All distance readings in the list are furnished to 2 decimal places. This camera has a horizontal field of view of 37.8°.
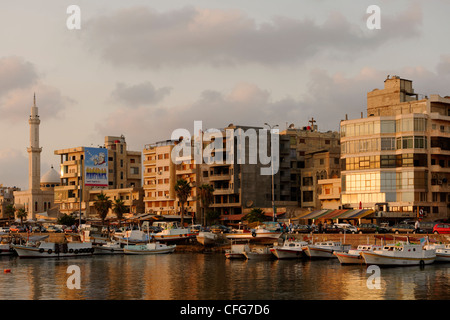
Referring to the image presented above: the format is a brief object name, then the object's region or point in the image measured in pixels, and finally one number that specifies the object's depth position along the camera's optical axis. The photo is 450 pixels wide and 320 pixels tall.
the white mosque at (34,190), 181.12
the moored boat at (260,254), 81.38
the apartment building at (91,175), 168.88
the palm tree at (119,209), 134.12
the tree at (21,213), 163.77
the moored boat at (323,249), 79.56
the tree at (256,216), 114.25
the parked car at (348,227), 91.10
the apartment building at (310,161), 123.94
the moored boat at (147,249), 96.31
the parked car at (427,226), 88.12
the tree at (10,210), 178.75
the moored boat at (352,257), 70.75
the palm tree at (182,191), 119.56
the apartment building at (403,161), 101.19
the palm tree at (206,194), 121.81
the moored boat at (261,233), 91.19
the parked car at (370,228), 87.51
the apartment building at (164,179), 138.88
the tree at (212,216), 125.41
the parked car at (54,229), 129.12
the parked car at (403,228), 86.63
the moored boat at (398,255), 67.56
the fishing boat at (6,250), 100.96
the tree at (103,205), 131.50
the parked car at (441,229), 83.25
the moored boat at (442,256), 72.56
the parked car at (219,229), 105.75
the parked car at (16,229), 133.25
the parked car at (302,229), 95.41
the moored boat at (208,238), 99.50
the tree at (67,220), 143.62
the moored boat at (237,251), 81.88
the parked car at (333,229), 92.50
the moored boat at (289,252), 80.62
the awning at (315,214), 107.62
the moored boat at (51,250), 92.31
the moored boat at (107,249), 98.94
